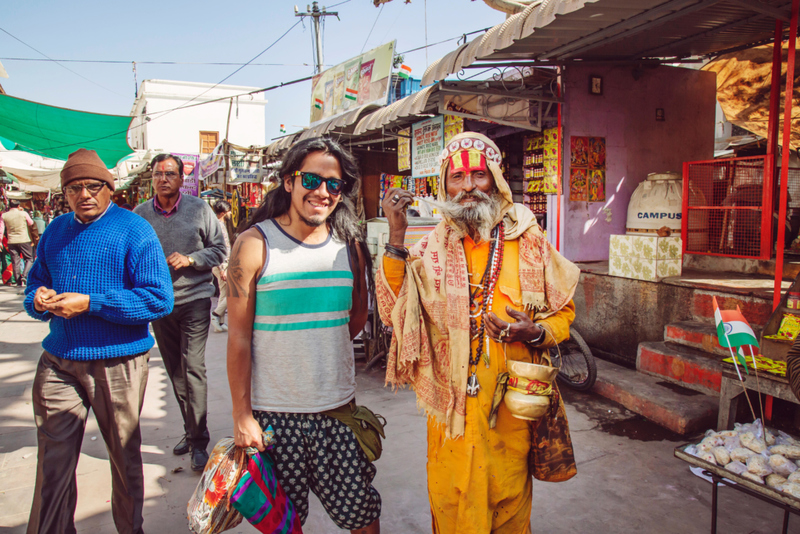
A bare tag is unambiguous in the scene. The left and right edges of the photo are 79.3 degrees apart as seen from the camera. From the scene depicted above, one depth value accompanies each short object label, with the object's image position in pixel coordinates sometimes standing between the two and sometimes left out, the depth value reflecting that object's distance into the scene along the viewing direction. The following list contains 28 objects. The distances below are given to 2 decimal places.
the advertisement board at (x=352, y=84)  10.25
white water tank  5.94
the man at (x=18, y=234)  10.53
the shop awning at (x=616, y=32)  4.23
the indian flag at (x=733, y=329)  2.24
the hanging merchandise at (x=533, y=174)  6.88
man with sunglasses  1.85
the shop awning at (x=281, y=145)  11.48
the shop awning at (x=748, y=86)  7.80
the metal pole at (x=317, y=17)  17.94
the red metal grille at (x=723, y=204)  5.36
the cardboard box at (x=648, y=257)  4.91
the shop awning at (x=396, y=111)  6.52
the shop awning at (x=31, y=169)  14.54
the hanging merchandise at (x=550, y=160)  6.48
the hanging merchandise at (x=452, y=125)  7.05
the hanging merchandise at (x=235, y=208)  12.79
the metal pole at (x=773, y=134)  4.28
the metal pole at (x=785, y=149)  3.34
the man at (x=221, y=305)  6.74
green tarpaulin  9.79
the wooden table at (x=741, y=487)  1.92
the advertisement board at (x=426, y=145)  7.39
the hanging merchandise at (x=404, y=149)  8.41
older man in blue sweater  2.29
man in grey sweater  3.38
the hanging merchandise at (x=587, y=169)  6.34
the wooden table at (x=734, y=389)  3.02
